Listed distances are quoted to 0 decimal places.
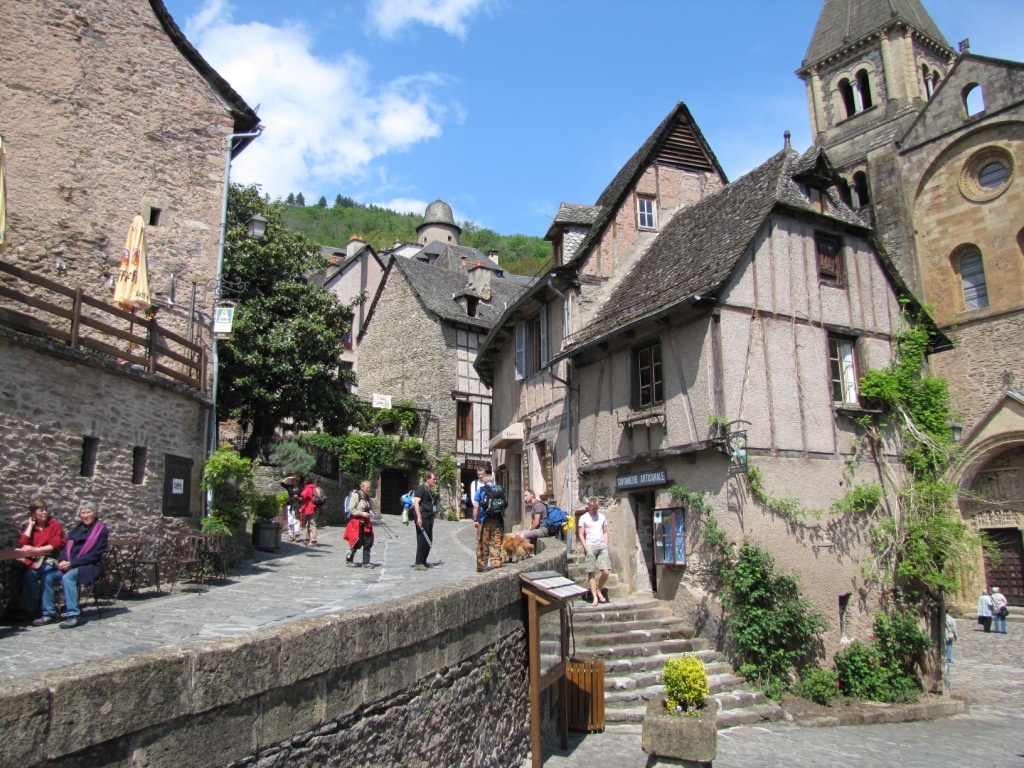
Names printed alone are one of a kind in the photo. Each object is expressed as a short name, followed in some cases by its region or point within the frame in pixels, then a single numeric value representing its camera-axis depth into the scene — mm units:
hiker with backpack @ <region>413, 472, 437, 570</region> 11305
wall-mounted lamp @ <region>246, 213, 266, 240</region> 14359
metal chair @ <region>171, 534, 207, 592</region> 10180
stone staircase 9883
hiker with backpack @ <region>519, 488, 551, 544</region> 12755
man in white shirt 11945
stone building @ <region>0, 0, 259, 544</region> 10344
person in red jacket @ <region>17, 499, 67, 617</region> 7535
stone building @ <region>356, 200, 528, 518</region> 29438
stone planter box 6887
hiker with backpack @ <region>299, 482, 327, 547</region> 16297
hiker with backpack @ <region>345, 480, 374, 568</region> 12688
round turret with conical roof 75312
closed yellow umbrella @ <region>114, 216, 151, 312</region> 11242
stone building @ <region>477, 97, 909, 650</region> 12102
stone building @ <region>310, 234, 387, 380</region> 43062
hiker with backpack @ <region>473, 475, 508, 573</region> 10281
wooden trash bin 9023
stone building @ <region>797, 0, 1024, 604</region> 19578
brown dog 10797
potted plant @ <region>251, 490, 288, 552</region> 14047
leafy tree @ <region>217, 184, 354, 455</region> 19891
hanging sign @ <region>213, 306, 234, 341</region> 13289
